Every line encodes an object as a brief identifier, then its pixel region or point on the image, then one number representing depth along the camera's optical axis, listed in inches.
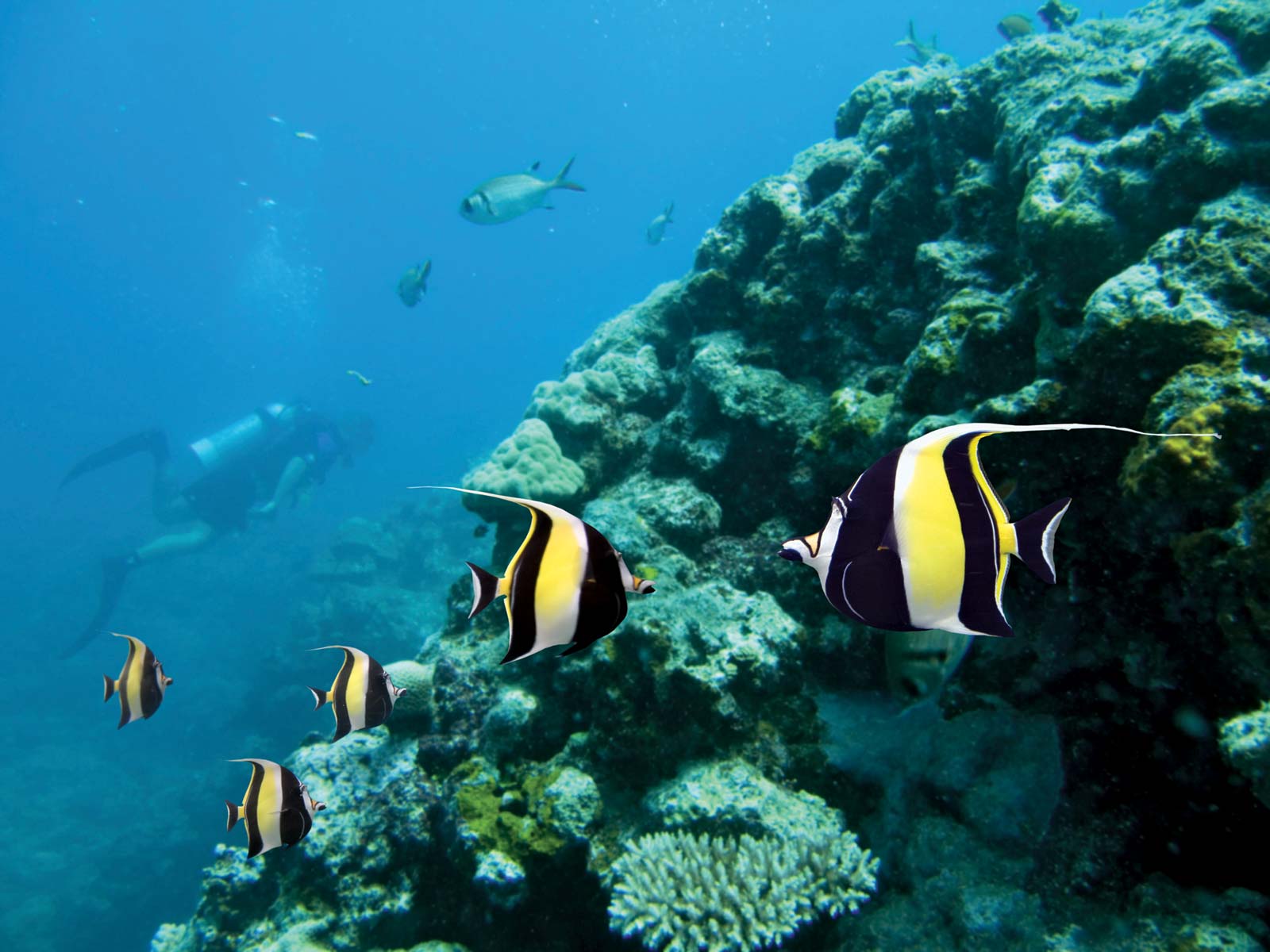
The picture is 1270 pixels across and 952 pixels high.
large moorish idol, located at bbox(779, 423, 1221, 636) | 42.6
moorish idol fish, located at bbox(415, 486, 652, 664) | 53.7
